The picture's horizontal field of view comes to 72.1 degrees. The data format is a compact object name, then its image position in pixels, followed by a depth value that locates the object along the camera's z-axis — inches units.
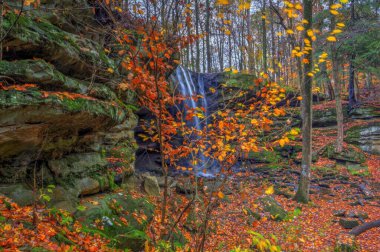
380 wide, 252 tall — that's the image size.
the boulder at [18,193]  182.2
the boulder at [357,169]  494.4
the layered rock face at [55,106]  173.6
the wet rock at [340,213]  352.5
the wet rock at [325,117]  669.8
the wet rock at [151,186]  334.3
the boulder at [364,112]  627.2
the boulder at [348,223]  315.0
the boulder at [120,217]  190.9
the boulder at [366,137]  571.2
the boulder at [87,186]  236.4
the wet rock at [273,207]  338.0
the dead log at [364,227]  285.4
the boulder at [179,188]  394.0
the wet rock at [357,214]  339.3
